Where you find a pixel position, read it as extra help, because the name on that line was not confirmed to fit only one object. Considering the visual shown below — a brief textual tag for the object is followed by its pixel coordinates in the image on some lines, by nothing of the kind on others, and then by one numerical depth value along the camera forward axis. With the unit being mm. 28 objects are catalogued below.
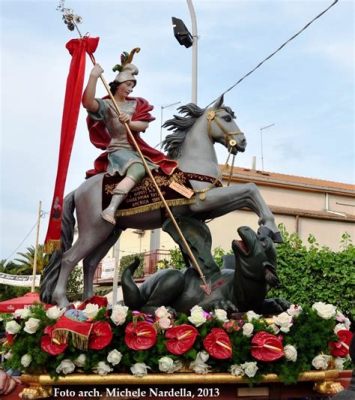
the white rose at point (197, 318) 4738
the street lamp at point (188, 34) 13031
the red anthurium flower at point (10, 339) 4781
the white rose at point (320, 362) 4738
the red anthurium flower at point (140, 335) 4598
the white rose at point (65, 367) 4477
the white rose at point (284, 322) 4812
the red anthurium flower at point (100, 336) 4566
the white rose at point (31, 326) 4609
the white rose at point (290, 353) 4676
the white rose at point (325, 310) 4926
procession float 4574
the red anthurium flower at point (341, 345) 4910
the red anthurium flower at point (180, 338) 4598
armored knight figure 5895
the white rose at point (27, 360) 4520
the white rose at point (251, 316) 4898
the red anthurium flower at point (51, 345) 4473
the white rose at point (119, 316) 4672
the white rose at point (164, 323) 4719
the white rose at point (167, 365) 4508
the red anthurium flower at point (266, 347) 4633
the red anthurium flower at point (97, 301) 5388
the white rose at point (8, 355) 4714
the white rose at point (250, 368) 4582
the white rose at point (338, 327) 5000
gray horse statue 5977
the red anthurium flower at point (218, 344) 4602
